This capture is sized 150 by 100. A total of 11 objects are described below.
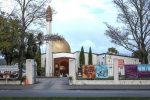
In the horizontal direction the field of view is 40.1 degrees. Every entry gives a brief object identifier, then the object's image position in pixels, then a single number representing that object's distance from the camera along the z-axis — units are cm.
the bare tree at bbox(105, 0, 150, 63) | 2709
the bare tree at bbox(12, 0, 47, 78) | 2455
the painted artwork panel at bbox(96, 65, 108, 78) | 2391
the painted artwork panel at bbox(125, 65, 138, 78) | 2377
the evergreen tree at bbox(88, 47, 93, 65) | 4795
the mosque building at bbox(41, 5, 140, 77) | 4581
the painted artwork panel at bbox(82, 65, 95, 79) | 2401
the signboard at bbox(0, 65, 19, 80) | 2442
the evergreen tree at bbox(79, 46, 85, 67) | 4742
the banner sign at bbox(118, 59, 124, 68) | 2388
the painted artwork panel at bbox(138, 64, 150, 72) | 2381
